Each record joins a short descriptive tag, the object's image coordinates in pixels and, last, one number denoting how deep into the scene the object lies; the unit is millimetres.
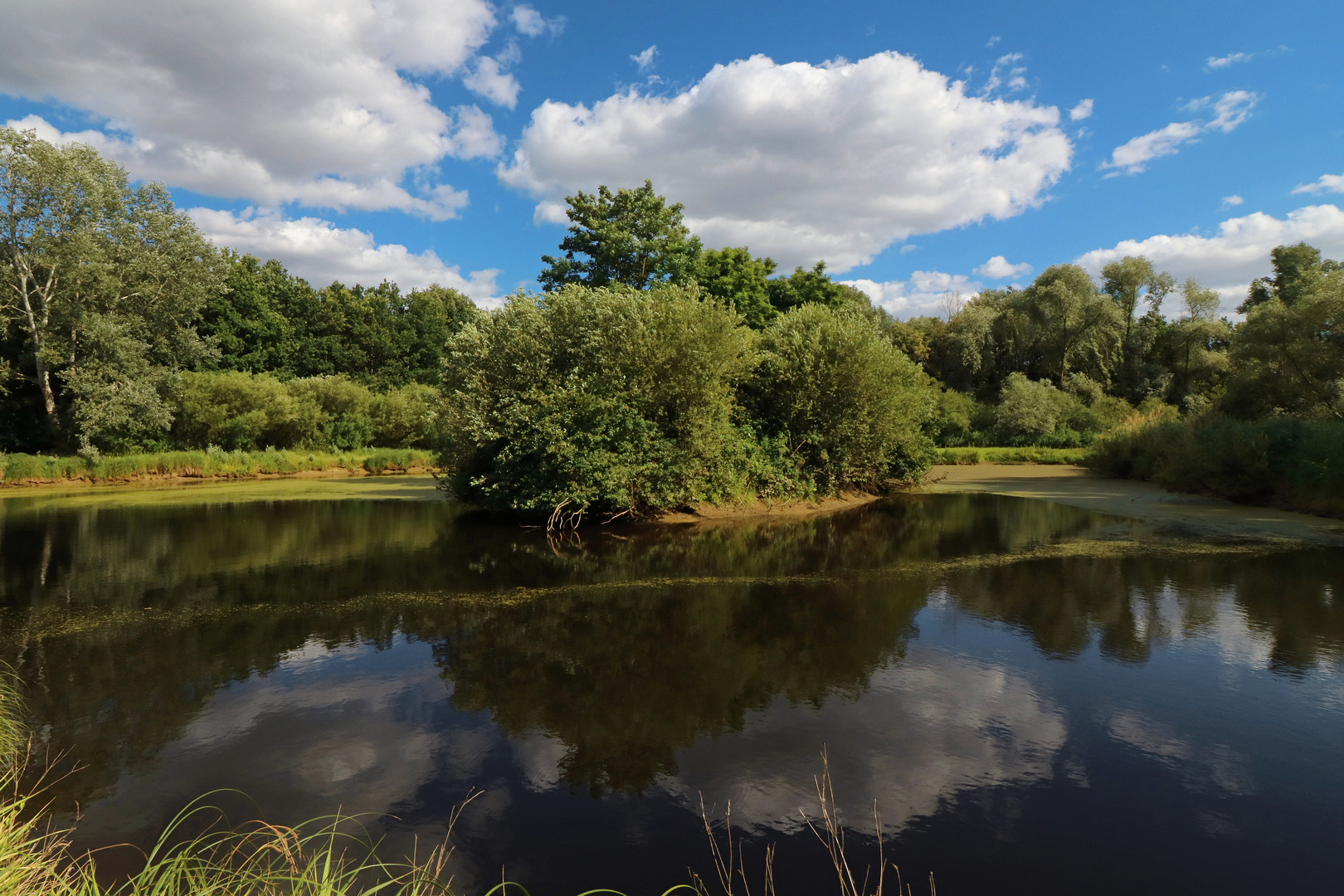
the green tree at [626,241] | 36750
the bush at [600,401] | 19328
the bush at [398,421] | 47031
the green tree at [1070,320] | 50094
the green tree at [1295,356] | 25781
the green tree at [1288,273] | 34031
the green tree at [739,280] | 40219
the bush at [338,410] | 44344
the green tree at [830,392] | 24094
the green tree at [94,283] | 33094
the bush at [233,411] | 39969
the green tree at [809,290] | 44000
